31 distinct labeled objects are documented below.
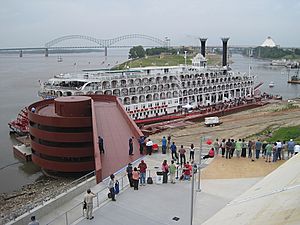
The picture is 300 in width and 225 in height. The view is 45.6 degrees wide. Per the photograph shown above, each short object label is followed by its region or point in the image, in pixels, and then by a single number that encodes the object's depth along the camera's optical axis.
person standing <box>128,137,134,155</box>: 17.87
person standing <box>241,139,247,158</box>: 16.22
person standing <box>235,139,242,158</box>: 16.11
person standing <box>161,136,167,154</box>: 16.78
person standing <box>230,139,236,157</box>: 16.20
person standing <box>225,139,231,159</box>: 16.03
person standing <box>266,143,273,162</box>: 15.45
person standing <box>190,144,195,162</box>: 15.63
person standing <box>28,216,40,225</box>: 8.80
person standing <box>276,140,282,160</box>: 15.35
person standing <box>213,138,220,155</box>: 16.53
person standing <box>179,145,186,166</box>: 15.02
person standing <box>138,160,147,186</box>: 12.85
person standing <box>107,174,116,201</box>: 11.71
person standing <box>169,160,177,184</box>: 12.96
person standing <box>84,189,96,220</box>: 10.17
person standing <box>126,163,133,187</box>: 12.72
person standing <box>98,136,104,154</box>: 18.65
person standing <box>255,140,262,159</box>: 15.73
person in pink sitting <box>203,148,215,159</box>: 15.13
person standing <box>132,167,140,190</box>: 12.48
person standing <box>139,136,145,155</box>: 17.03
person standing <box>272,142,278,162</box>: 15.47
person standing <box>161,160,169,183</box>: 13.15
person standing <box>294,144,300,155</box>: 15.51
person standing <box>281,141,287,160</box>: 15.91
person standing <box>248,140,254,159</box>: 15.94
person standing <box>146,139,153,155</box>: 16.92
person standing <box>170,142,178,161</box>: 15.83
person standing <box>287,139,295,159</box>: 15.80
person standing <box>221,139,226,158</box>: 16.44
